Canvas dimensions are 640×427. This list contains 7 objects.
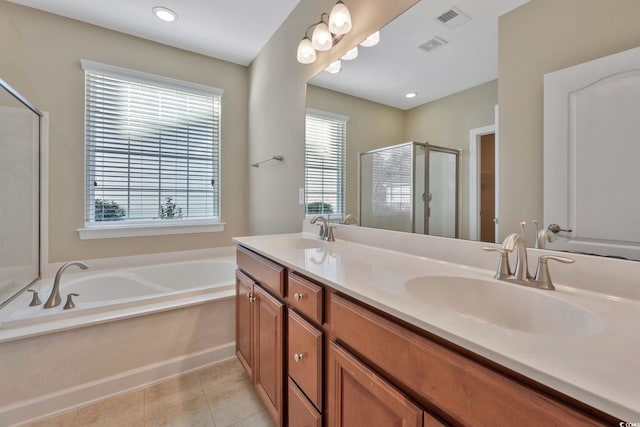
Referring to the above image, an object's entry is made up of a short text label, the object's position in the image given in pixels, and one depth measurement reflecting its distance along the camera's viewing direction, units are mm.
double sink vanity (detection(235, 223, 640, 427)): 413
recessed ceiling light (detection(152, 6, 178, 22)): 2098
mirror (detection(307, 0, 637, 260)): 960
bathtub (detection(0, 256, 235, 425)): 1385
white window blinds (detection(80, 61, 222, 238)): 2361
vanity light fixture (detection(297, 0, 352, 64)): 1521
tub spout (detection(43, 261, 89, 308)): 1594
